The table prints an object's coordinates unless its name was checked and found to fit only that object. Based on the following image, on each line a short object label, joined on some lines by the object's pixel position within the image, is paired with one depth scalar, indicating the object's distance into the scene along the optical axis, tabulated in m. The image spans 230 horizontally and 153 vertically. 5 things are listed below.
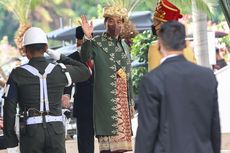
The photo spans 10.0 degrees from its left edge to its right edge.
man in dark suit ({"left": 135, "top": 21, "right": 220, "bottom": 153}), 9.38
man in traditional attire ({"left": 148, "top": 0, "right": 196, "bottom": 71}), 13.02
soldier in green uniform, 11.96
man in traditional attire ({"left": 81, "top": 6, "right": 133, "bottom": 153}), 14.07
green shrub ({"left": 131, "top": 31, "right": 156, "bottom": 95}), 25.86
